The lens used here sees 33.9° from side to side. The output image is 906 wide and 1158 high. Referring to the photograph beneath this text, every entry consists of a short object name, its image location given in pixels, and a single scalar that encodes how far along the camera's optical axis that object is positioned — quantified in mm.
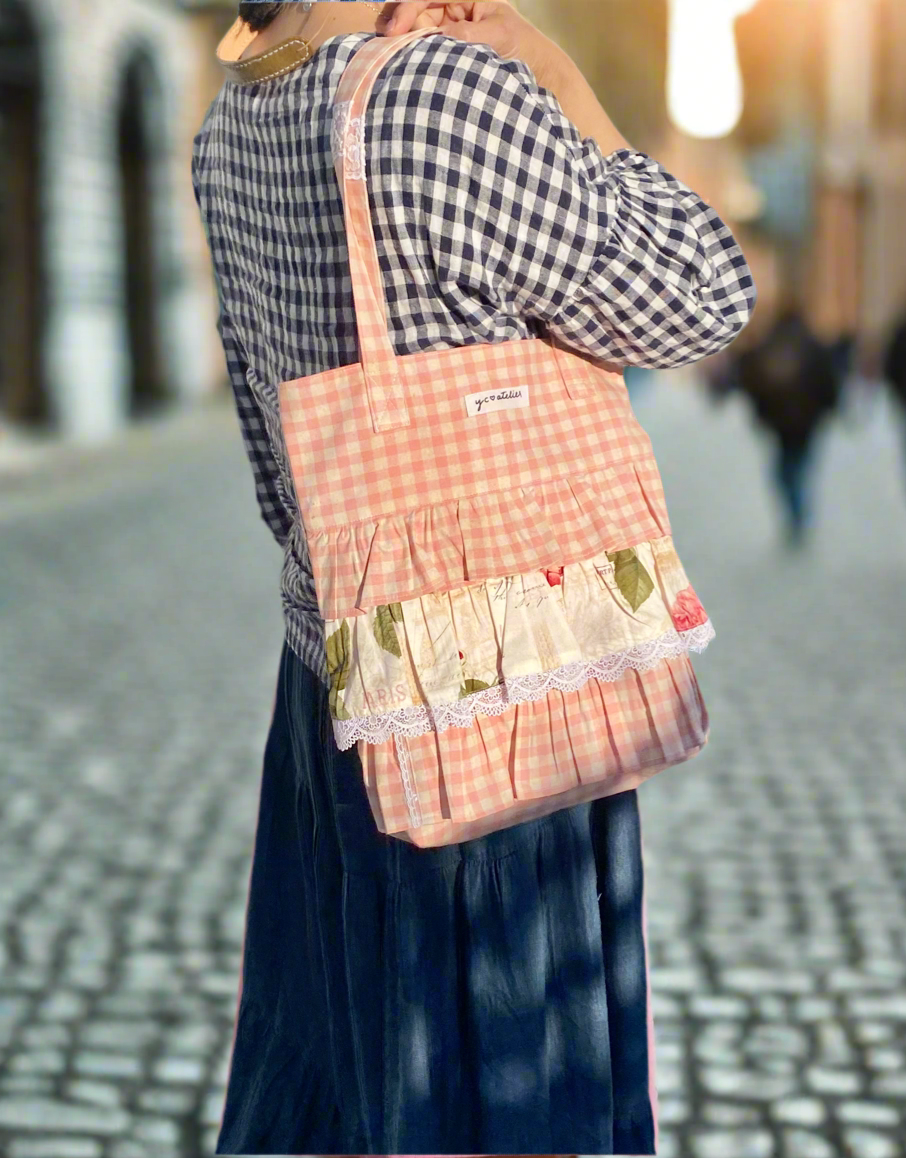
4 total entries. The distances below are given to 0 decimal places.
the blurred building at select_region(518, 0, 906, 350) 30906
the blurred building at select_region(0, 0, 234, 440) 17328
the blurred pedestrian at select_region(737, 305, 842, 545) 9602
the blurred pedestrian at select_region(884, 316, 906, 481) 9664
